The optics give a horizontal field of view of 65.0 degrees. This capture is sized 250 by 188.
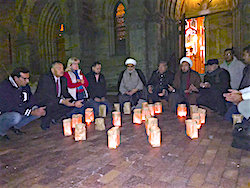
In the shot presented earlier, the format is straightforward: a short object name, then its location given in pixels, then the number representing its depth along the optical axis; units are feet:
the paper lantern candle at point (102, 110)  16.50
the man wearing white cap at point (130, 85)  19.16
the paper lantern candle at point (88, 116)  14.48
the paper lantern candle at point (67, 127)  11.69
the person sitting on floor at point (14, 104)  11.52
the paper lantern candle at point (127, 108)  17.39
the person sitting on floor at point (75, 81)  16.12
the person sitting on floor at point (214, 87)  16.16
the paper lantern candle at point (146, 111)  13.60
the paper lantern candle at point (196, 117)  11.43
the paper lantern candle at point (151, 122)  10.41
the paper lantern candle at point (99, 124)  12.58
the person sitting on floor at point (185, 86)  17.75
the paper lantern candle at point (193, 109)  14.28
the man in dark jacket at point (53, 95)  13.84
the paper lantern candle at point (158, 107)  17.00
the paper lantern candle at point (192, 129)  10.38
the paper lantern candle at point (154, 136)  9.29
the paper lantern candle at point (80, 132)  10.62
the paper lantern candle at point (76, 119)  12.57
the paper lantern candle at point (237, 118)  11.88
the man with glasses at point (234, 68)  16.66
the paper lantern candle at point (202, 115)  13.16
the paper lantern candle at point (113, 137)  9.32
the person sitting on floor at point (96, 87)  18.16
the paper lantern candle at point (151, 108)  15.08
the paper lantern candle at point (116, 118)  13.10
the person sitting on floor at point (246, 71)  11.74
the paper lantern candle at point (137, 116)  13.70
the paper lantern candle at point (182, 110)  15.43
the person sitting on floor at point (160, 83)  18.92
